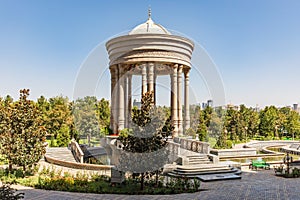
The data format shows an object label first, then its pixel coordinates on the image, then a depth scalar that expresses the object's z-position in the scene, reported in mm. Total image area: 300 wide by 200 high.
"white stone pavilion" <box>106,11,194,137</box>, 22734
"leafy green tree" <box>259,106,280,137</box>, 43781
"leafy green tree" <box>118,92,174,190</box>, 11086
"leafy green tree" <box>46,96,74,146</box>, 35562
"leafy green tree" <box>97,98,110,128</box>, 37053
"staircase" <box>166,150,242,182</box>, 14093
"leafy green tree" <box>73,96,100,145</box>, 35125
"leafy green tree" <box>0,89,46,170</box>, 14281
